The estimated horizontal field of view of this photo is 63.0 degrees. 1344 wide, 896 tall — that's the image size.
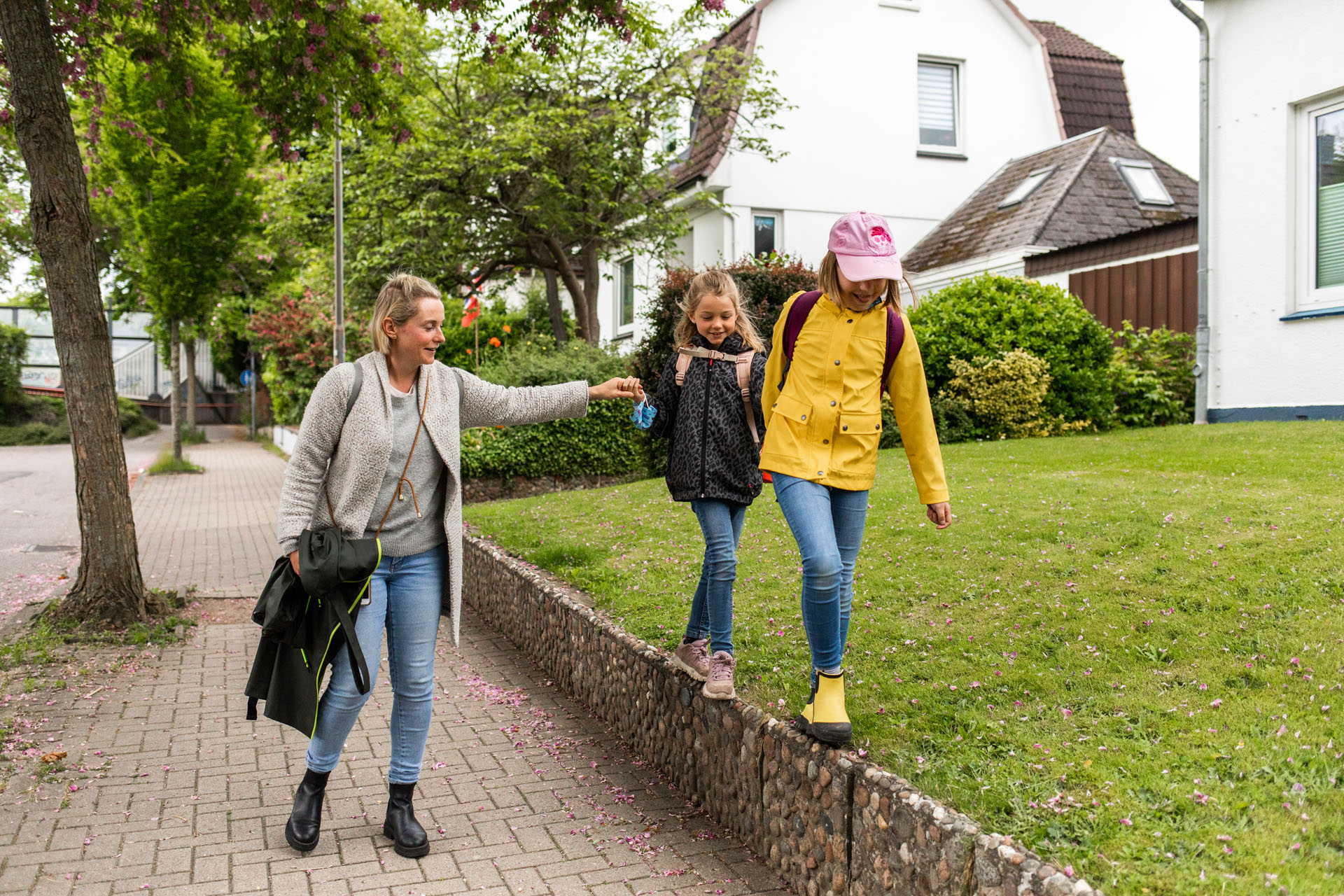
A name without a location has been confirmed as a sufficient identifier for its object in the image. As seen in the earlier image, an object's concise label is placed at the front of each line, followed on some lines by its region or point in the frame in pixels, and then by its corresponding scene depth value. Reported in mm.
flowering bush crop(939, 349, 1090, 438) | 13164
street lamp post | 17562
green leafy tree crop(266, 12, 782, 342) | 17031
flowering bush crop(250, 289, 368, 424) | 24281
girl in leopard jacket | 4504
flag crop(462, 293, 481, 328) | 19406
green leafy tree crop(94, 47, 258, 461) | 16547
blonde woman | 3842
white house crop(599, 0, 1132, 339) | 21109
